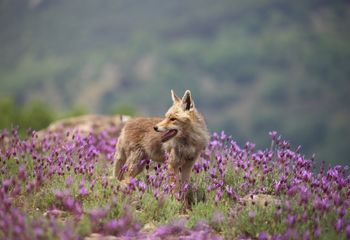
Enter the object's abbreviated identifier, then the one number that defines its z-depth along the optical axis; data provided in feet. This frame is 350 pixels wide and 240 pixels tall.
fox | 53.31
